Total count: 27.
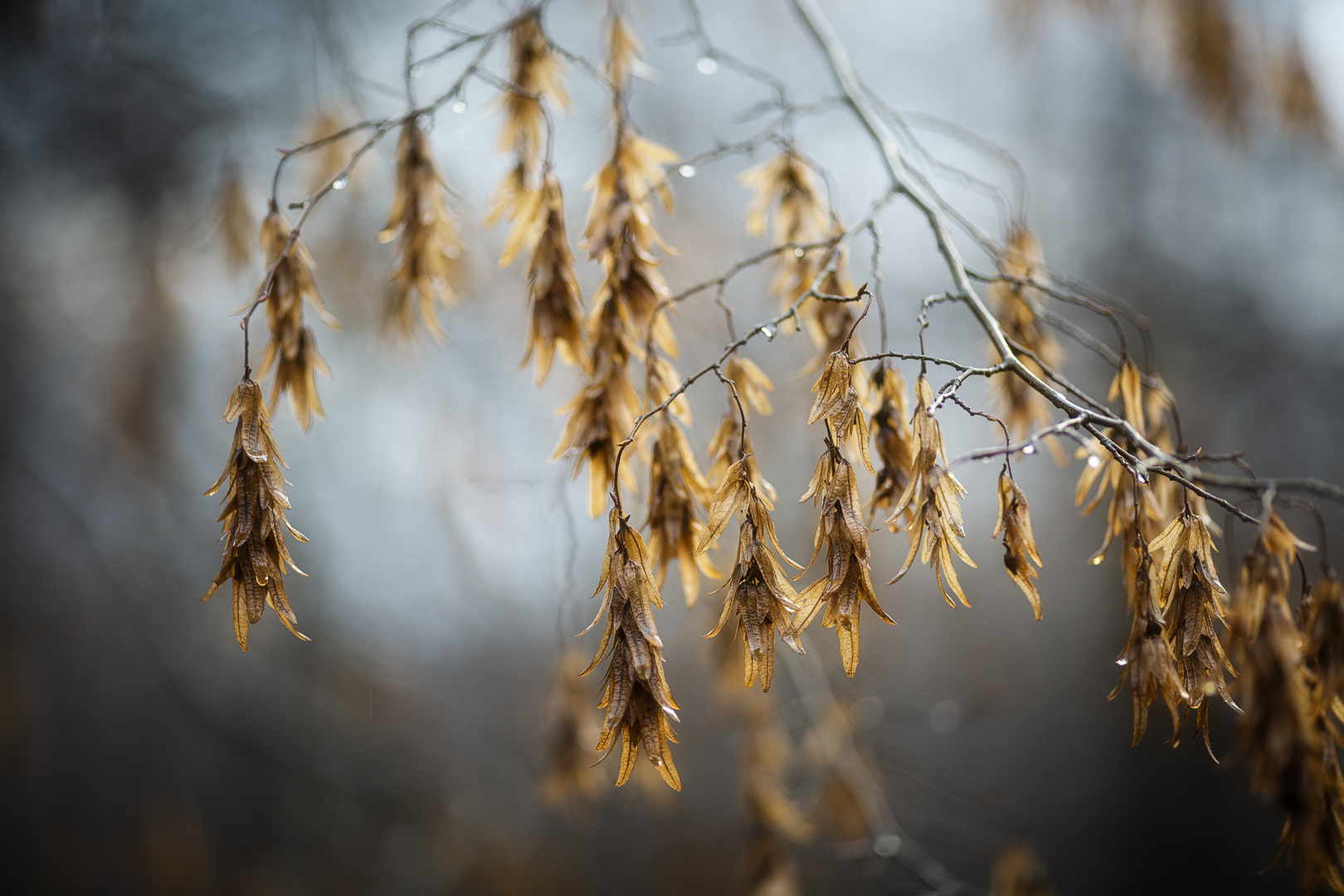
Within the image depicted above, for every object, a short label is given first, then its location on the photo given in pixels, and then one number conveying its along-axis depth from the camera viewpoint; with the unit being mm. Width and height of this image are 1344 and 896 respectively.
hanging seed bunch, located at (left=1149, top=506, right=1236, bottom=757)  654
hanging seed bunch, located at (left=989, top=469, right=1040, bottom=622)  657
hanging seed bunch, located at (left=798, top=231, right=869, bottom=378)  725
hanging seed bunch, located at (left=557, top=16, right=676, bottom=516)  692
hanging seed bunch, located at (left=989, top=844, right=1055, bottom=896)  976
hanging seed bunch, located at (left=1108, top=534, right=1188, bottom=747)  649
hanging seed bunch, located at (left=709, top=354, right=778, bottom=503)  657
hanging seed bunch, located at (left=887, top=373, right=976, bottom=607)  643
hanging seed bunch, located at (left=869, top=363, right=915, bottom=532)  692
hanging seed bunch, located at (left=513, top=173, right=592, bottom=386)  695
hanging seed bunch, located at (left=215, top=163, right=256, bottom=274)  907
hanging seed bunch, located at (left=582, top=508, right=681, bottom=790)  647
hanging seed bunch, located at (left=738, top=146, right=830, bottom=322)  744
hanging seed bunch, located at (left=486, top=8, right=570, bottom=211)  731
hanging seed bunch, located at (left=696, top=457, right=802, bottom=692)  646
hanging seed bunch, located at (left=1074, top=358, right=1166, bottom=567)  672
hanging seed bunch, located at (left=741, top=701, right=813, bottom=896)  1029
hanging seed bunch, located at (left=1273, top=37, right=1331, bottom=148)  1099
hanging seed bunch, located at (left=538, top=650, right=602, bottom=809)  1010
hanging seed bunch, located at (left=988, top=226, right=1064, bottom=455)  754
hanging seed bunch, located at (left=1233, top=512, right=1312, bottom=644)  629
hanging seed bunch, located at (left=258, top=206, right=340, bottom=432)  696
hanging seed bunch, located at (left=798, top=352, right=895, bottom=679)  643
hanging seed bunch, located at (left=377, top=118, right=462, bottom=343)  718
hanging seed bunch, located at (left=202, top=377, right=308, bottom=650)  658
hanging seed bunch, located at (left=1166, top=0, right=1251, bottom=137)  1051
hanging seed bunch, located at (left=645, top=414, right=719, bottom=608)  681
